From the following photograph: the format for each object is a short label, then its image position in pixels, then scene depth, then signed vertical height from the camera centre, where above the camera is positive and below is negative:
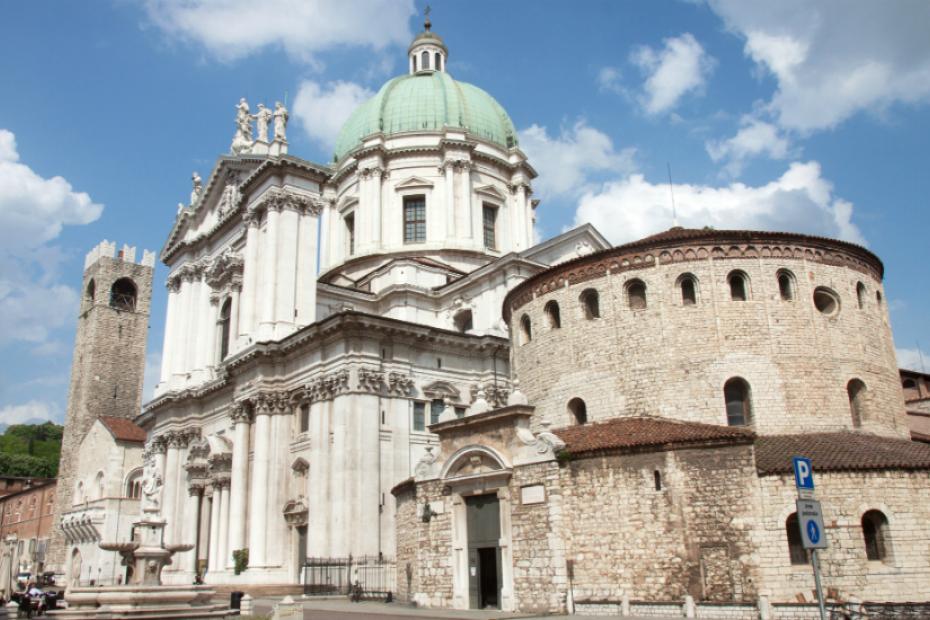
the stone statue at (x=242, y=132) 44.84 +22.61
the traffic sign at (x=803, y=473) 13.48 +1.17
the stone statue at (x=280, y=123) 40.12 +20.46
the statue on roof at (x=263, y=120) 43.34 +22.15
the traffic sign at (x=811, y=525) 12.59 +0.34
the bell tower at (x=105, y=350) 66.75 +17.55
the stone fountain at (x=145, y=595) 16.56 -0.53
